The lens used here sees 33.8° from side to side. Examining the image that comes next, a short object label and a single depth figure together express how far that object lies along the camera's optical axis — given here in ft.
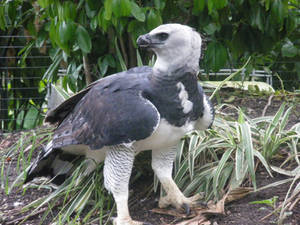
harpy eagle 8.27
